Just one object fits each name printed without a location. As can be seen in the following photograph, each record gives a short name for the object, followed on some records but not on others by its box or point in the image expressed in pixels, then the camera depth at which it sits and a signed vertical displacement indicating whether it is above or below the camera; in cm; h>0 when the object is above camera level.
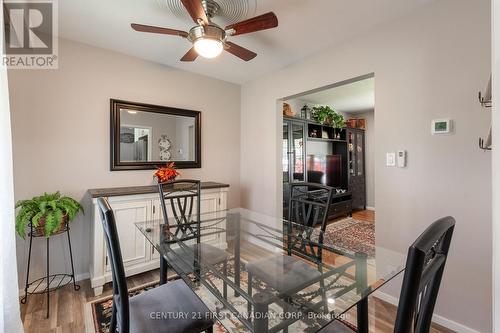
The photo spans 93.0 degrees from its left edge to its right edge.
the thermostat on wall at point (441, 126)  177 +26
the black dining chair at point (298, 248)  138 -64
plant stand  208 -114
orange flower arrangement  272 -12
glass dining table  96 -62
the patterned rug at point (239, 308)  89 -62
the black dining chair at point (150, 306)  102 -74
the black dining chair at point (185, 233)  154 -58
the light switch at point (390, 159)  206 +1
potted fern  187 -40
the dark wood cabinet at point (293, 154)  410 +14
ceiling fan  165 +98
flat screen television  478 -17
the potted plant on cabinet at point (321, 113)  462 +95
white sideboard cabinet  222 -66
